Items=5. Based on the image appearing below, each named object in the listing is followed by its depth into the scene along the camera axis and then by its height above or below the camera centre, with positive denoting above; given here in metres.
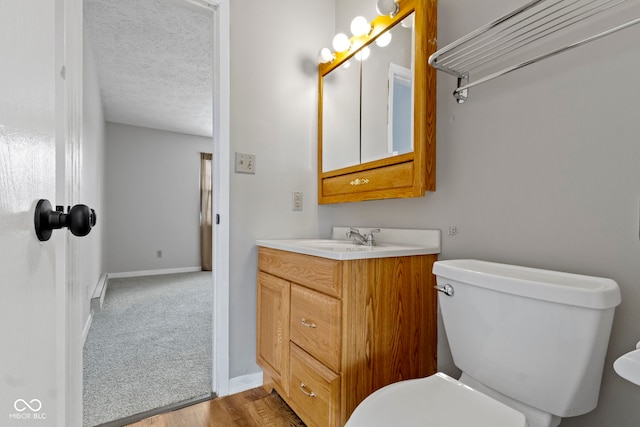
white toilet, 0.73 -0.39
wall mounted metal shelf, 0.89 +0.59
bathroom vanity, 1.09 -0.47
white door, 0.28 +0.00
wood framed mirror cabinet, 1.31 +0.51
